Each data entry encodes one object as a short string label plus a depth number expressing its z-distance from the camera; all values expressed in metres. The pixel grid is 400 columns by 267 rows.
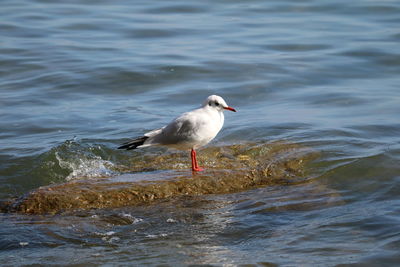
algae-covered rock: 12.96
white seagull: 13.93
